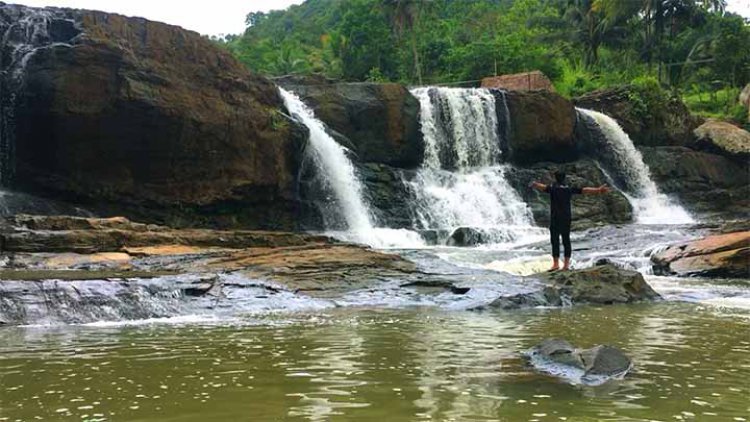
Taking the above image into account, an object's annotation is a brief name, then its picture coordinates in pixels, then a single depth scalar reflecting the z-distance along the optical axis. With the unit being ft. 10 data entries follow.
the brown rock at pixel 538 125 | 90.12
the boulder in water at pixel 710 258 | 43.34
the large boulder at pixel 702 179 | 92.68
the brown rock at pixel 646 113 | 102.06
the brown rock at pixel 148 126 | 57.93
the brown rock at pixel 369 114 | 81.10
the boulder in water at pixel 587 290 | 29.01
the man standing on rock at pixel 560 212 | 36.78
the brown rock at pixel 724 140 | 99.55
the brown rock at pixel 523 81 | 113.29
